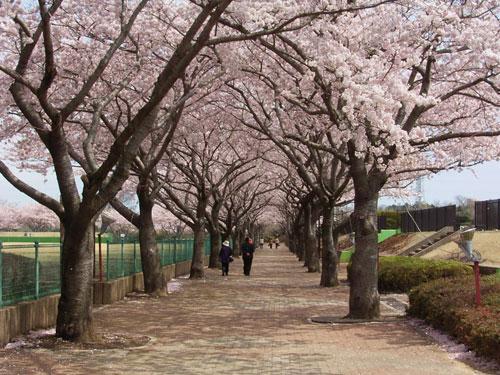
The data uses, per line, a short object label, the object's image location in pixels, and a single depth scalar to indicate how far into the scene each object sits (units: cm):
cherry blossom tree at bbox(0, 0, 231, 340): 979
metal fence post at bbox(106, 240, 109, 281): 1904
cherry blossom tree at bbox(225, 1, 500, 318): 1251
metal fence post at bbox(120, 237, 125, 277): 2088
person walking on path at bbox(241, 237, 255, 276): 3161
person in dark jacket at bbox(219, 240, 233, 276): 3123
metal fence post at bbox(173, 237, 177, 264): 3231
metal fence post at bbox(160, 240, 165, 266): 2801
